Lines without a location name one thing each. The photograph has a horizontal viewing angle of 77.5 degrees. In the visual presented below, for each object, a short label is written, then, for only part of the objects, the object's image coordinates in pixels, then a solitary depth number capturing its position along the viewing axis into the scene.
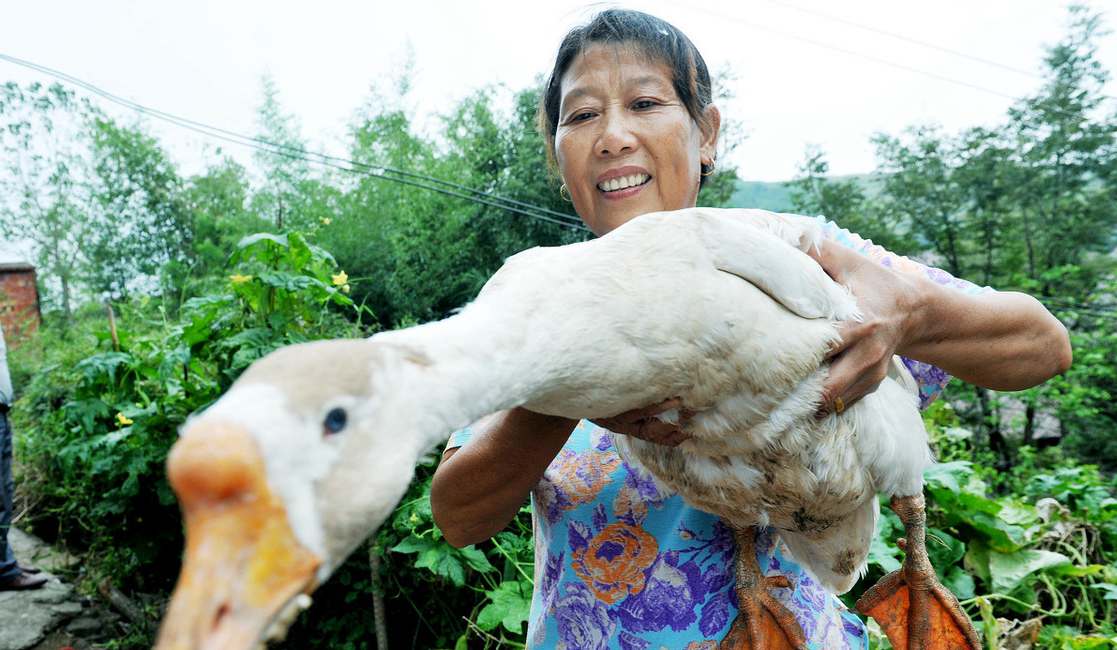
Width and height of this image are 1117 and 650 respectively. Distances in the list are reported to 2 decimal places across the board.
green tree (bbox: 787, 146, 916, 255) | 9.72
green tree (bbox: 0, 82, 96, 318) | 14.27
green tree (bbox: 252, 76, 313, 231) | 8.48
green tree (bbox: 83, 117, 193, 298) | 13.90
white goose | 0.60
